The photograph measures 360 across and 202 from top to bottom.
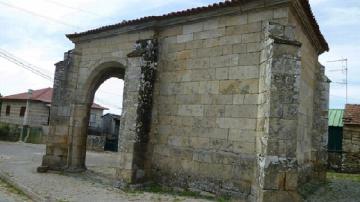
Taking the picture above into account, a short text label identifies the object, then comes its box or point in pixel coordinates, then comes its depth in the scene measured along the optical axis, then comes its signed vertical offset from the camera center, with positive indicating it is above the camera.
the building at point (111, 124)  31.31 +0.68
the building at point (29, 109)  33.16 +1.61
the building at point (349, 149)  17.97 -0.08
